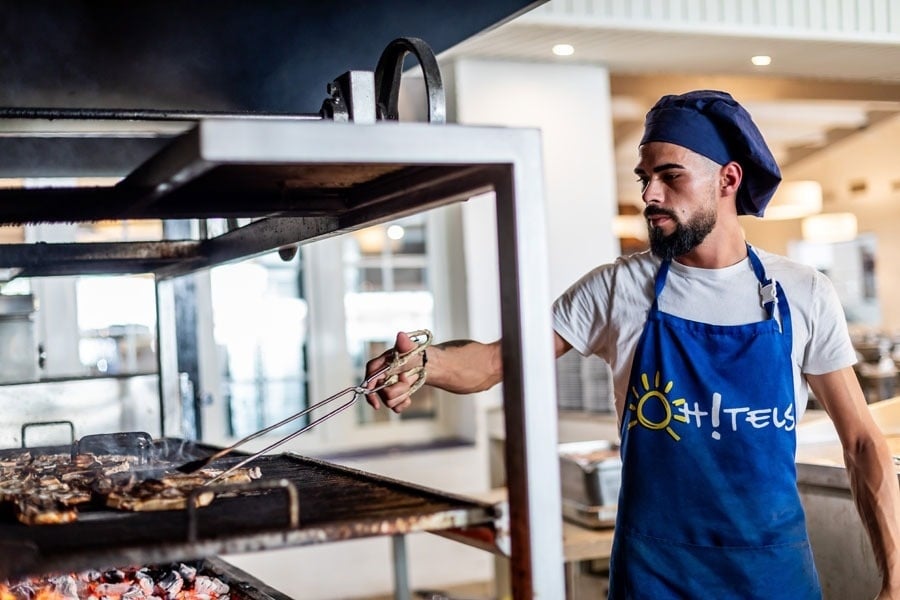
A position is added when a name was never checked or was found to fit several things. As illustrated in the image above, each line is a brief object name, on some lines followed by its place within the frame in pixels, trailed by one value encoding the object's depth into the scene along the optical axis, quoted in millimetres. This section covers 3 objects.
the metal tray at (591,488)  3223
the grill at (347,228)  1010
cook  1913
